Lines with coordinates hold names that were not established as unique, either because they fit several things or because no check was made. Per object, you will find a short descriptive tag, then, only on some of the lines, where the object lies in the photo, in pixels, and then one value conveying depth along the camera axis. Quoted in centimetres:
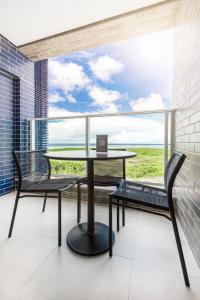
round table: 129
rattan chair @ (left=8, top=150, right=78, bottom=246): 152
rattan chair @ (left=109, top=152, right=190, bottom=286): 107
